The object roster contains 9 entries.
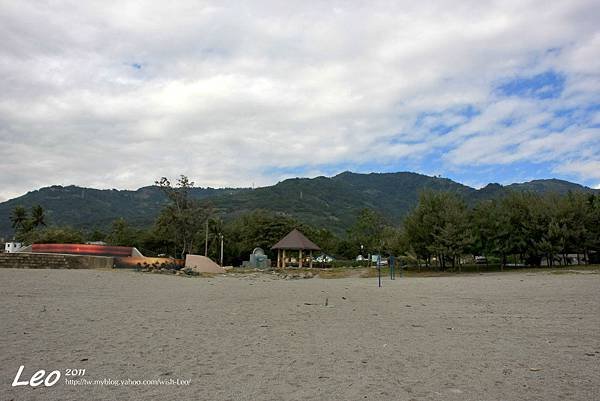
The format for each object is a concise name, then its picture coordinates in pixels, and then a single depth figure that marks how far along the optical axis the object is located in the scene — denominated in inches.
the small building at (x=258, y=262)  1651.1
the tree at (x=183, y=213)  1772.9
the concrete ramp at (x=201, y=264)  1252.5
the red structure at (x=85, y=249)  1255.1
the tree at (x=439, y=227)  1413.6
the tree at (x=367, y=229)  2487.7
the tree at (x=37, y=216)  3056.1
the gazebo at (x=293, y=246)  1750.7
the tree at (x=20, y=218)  3009.4
